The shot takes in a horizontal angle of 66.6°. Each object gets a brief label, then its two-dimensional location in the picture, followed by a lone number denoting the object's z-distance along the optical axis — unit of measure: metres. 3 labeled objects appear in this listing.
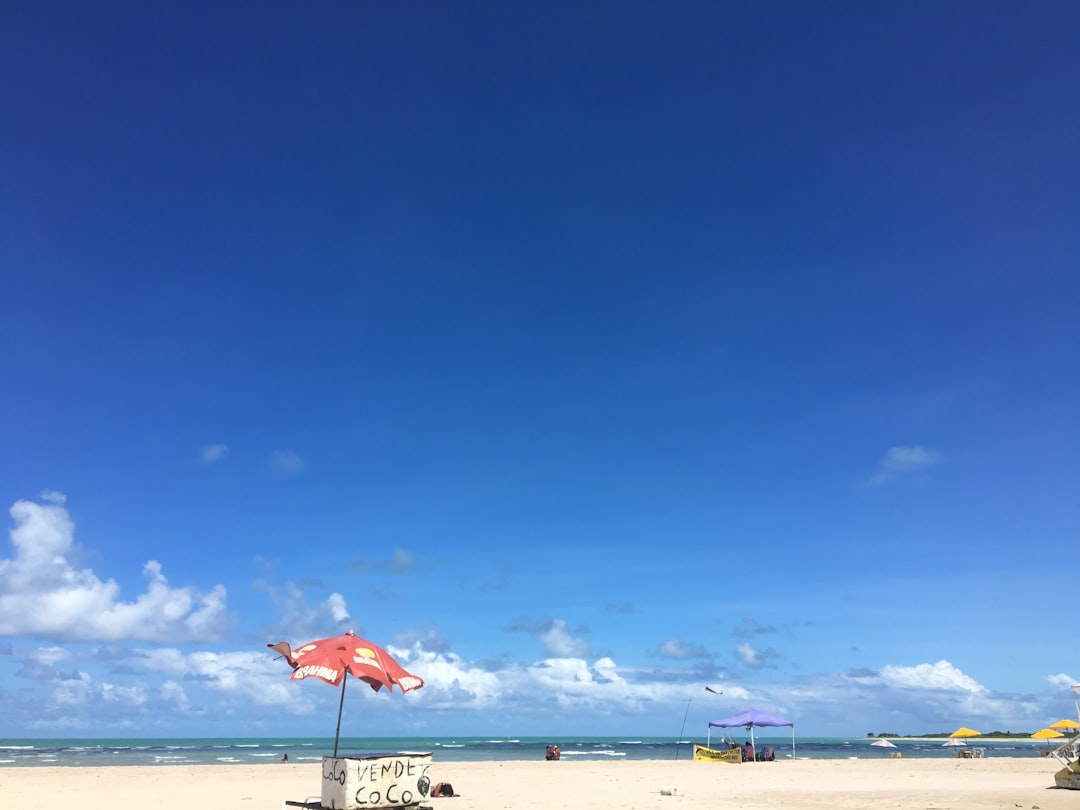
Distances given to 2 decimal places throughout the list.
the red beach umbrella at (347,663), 11.29
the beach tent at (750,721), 38.75
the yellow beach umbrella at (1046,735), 53.31
